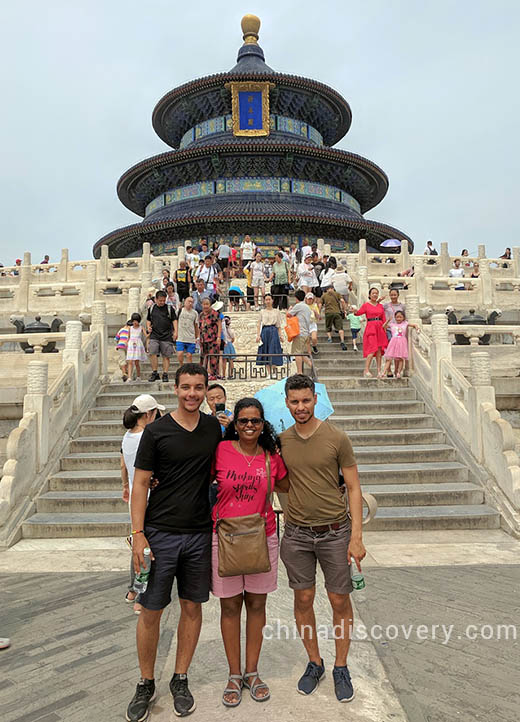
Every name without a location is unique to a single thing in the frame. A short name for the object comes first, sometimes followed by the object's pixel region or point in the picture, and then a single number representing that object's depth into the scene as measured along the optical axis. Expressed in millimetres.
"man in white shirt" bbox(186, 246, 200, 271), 18145
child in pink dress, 11055
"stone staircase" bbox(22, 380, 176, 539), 7141
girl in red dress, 11180
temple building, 28672
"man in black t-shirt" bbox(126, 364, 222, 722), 3199
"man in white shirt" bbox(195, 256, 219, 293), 14240
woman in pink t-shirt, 3252
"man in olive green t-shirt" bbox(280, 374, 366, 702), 3381
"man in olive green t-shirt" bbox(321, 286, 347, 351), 13227
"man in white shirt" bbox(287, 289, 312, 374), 11031
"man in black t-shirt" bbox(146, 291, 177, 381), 10969
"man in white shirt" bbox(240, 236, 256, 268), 19281
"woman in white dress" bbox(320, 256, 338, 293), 15495
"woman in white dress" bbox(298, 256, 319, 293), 15266
